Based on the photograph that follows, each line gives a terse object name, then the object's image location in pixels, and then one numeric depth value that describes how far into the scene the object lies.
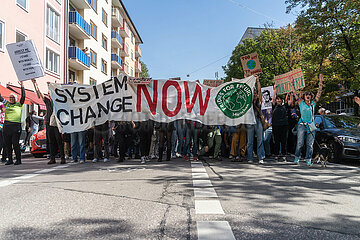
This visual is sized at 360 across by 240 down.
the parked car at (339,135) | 8.64
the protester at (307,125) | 8.02
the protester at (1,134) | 9.54
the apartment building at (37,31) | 17.30
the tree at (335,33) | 17.70
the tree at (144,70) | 77.31
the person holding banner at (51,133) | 8.68
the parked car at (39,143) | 11.01
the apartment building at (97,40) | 27.66
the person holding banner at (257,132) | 8.74
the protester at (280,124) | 8.80
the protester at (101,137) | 9.23
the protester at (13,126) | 8.60
